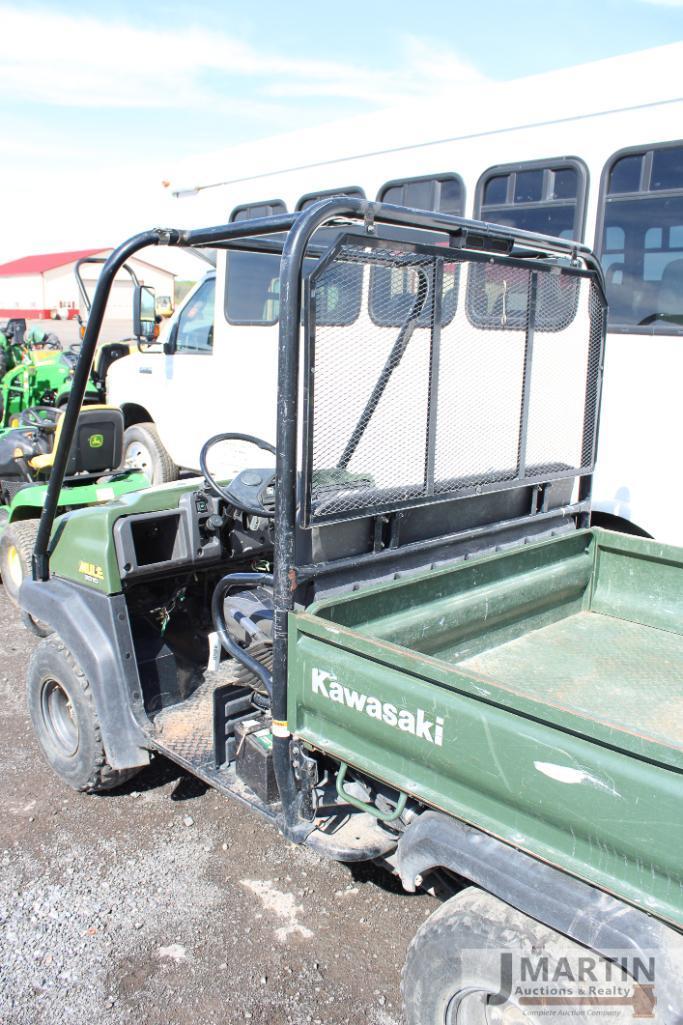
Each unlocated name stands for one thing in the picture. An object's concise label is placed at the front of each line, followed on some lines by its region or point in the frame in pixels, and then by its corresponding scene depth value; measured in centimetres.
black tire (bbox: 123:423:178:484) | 793
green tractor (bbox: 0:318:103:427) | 834
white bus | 467
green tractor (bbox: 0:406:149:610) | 531
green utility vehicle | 184
